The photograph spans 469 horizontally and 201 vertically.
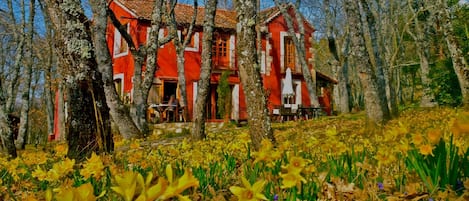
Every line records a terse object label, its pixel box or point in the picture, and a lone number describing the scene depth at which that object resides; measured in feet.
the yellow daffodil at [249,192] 3.12
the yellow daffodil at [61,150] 9.48
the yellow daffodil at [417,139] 5.75
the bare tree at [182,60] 60.18
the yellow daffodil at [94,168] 5.99
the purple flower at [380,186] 6.08
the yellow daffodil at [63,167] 5.91
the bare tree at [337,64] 71.82
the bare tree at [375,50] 40.27
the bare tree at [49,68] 60.28
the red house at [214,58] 72.84
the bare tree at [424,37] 79.56
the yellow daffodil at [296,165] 4.48
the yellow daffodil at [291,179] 4.33
